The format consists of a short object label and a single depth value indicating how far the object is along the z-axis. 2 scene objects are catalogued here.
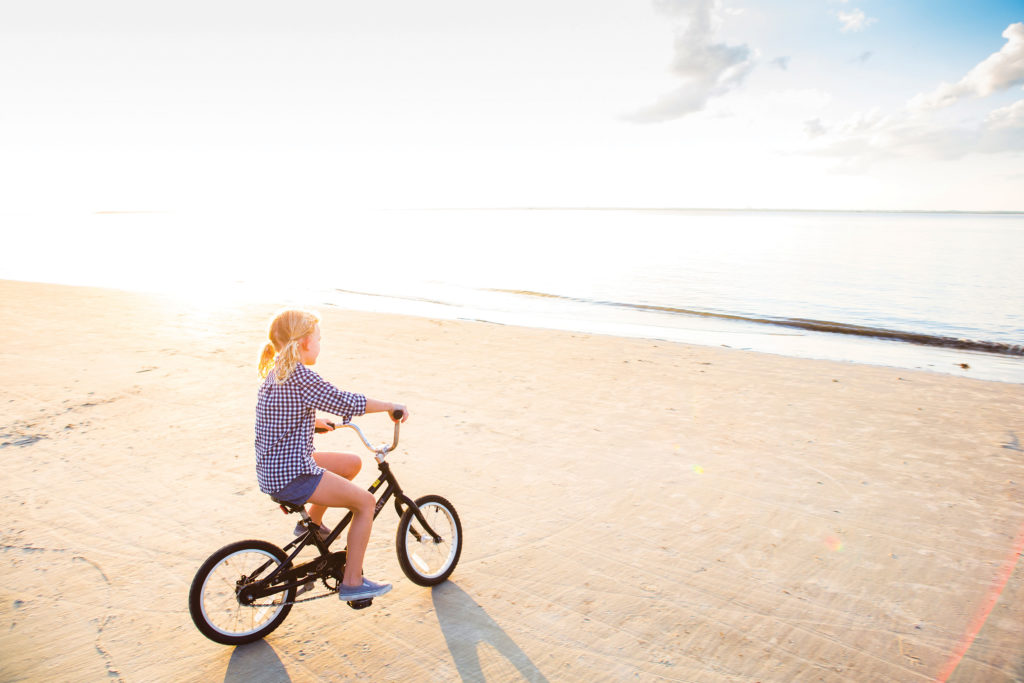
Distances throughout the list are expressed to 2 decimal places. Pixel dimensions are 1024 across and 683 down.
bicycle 3.50
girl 3.41
